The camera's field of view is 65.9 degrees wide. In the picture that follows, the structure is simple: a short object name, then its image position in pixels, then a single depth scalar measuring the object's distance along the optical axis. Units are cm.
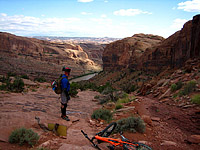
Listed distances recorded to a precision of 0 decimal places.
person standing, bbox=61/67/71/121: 564
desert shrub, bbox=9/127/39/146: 325
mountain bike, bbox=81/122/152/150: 288
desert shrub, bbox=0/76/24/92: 1417
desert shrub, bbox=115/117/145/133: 462
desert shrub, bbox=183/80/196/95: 789
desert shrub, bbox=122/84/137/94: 2195
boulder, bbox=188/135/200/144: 392
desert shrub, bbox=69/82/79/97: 1518
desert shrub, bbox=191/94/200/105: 632
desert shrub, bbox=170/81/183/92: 938
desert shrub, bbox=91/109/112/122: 645
